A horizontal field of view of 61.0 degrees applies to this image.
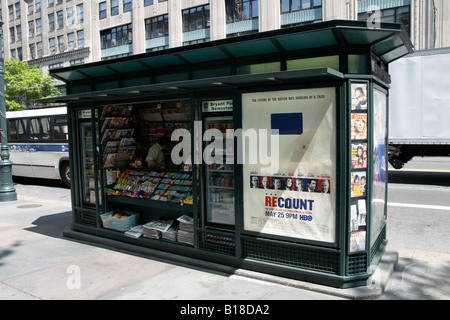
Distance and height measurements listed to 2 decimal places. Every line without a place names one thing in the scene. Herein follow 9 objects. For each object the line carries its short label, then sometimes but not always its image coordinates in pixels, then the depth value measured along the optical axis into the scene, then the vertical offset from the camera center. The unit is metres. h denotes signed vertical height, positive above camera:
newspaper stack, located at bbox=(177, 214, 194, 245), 5.83 -1.45
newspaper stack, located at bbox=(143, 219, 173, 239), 6.13 -1.46
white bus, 13.59 -0.11
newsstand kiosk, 4.52 -0.23
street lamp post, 11.47 -0.71
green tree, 28.70 +4.46
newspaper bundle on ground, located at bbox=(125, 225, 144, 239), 6.34 -1.58
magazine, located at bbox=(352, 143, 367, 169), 4.53 -0.28
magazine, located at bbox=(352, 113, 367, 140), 4.52 +0.07
